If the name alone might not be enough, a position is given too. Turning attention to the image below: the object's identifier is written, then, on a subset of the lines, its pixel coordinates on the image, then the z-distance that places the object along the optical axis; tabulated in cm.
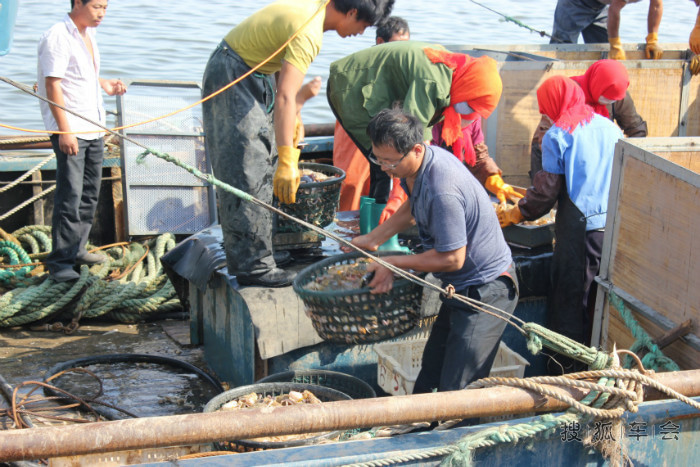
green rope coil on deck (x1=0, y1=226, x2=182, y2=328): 512
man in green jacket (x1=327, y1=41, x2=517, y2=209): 427
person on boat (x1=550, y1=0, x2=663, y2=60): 711
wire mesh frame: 643
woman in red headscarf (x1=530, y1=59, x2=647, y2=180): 485
